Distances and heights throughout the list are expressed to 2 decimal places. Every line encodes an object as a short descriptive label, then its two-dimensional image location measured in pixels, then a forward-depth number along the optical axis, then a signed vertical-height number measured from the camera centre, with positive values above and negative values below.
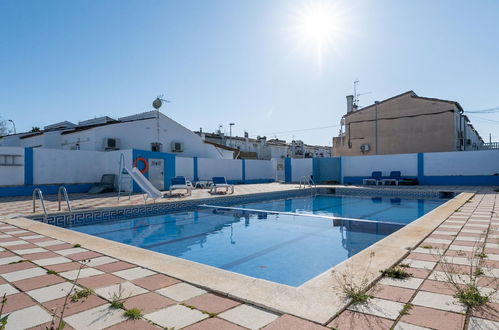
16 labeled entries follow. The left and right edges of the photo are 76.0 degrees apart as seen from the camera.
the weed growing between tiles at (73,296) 2.17 -1.06
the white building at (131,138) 19.00 +2.12
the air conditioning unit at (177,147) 22.67 +1.59
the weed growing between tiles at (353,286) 2.53 -1.04
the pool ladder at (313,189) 16.93 -1.15
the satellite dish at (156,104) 19.16 +3.91
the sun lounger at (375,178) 19.15 -0.65
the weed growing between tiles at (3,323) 1.81 -0.99
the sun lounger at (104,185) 14.29 -0.72
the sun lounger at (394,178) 18.55 -0.65
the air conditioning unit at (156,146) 21.75 +1.57
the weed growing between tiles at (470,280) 2.44 -1.04
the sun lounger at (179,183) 13.25 -0.61
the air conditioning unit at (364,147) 25.94 +1.62
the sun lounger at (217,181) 15.11 -0.61
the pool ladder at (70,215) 8.10 -1.16
